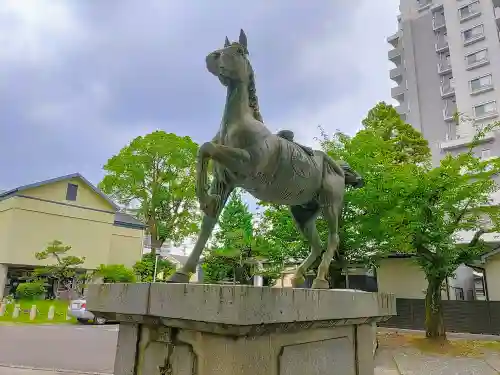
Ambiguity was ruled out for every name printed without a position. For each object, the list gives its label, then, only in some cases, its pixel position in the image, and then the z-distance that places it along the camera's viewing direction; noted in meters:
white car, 16.39
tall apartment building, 30.20
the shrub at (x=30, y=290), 19.64
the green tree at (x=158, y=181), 26.08
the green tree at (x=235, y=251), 15.48
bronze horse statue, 2.91
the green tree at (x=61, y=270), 19.48
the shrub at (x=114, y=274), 21.00
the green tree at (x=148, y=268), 23.66
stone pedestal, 2.17
